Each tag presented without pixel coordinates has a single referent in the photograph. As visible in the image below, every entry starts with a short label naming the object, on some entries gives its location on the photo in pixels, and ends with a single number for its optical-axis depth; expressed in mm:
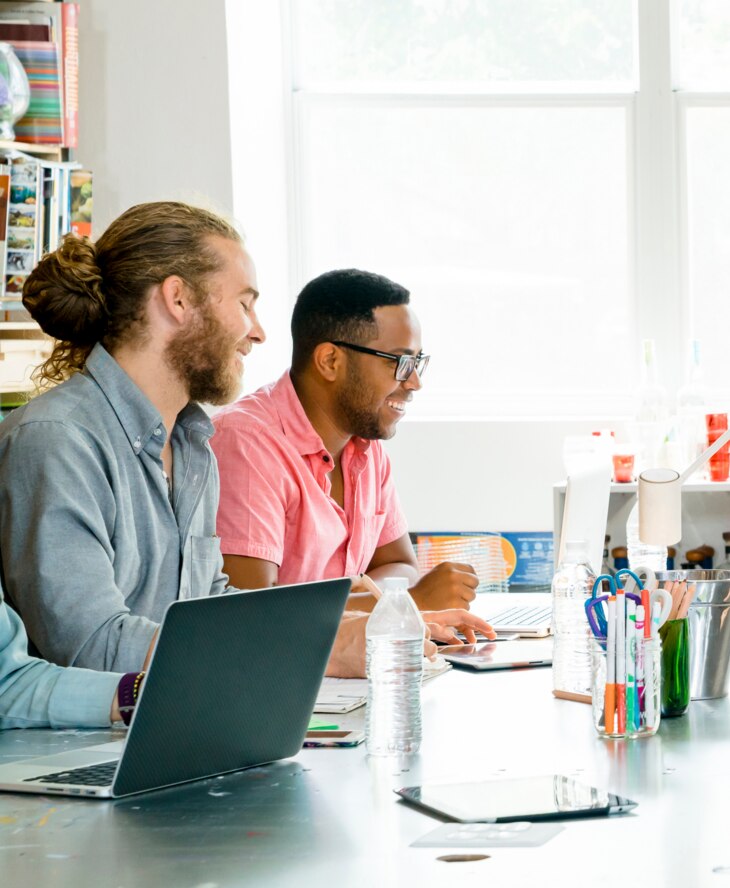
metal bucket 2735
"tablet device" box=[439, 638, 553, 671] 3047
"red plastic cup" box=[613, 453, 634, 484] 5374
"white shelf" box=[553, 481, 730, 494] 5164
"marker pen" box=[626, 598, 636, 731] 2554
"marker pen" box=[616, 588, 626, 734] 2551
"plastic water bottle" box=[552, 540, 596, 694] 2826
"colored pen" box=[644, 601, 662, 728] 2559
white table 2102
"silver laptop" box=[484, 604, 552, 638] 3345
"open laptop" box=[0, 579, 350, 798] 2301
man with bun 2867
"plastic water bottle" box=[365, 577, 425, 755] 2504
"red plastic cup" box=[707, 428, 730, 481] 5309
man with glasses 3640
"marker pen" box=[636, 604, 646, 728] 2556
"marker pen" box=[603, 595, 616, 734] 2553
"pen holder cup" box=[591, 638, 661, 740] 2553
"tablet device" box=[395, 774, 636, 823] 2234
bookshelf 4743
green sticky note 2610
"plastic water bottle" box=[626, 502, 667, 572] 4339
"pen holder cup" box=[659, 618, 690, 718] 2663
